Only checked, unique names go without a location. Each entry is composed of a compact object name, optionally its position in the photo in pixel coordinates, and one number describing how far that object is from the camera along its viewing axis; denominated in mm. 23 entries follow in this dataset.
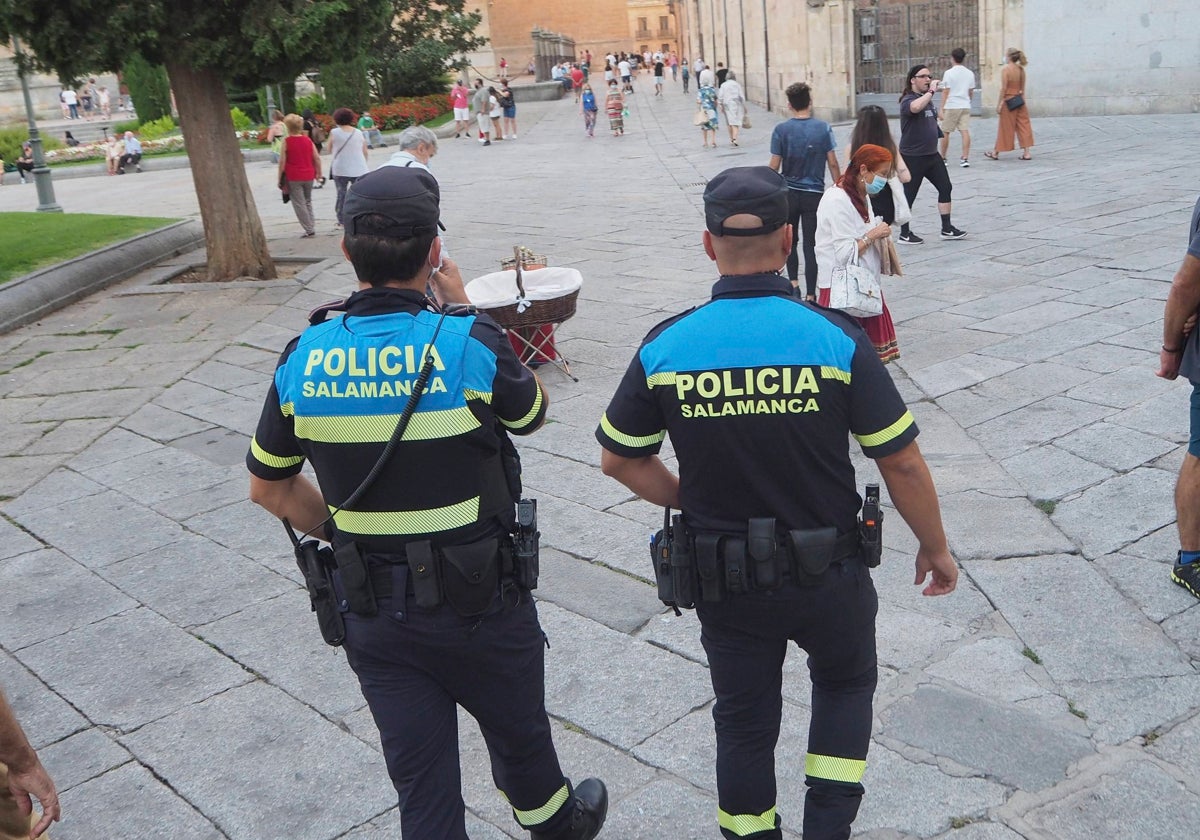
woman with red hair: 6117
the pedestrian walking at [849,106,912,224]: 7148
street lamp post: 17969
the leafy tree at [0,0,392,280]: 9695
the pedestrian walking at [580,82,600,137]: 26594
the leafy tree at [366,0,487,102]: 32531
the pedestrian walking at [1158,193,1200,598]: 3871
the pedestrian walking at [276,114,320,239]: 13484
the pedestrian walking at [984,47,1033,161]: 14992
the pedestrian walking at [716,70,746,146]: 20547
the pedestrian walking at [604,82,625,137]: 26047
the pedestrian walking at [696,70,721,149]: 21312
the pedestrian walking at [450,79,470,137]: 28156
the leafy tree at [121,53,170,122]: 34750
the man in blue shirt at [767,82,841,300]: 8258
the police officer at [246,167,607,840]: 2418
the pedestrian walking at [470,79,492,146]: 25828
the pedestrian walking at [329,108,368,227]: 12734
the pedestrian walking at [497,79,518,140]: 27750
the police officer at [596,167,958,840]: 2463
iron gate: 24125
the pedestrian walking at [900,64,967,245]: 10492
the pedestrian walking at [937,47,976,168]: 15008
